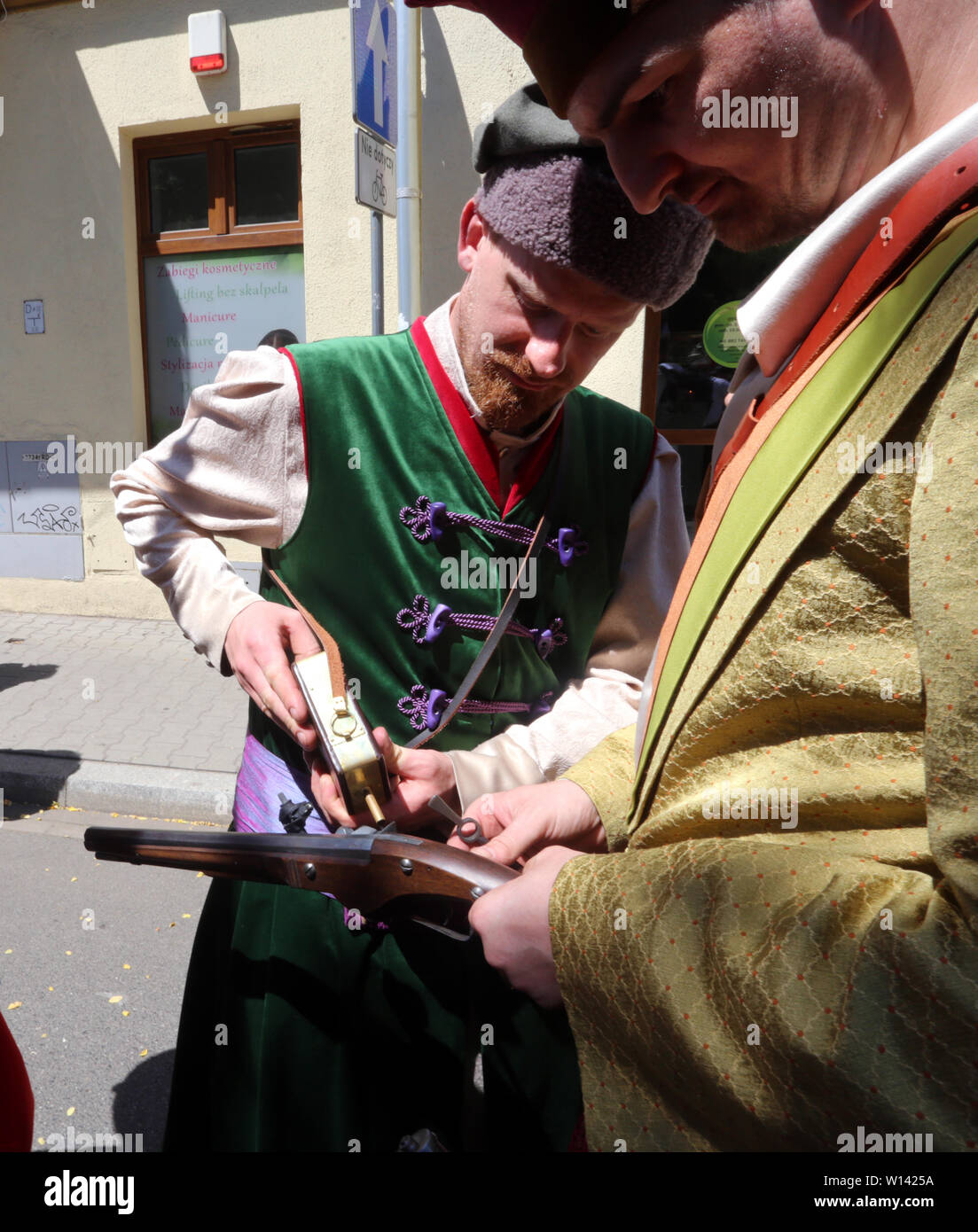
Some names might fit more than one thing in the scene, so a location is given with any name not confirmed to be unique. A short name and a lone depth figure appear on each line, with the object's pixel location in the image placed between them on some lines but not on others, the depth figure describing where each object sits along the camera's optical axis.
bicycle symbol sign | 4.06
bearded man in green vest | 1.43
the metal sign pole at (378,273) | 4.48
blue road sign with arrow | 3.89
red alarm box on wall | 6.41
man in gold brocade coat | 0.66
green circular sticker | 6.23
